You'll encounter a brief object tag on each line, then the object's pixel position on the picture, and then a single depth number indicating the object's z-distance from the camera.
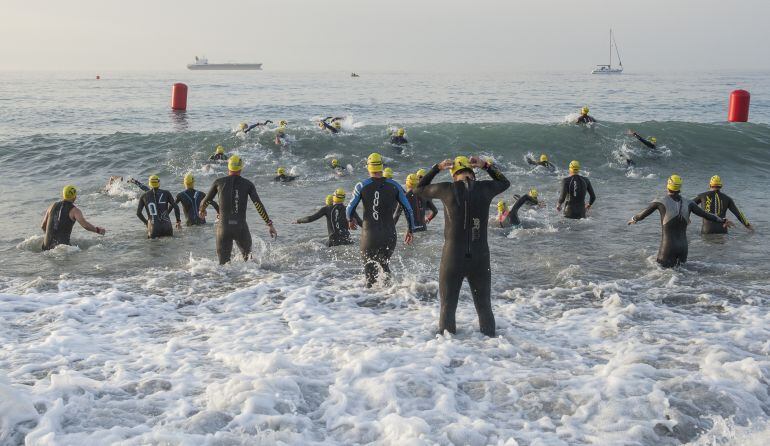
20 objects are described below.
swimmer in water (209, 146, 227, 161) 22.48
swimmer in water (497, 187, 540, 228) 13.50
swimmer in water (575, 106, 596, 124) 25.89
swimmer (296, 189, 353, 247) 11.95
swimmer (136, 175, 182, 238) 12.74
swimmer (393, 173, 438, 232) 13.01
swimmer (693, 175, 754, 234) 12.06
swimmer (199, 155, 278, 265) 10.10
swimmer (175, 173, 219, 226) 13.66
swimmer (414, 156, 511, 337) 6.61
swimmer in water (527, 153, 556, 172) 21.06
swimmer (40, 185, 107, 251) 11.39
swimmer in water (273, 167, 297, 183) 19.86
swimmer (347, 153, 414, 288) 8.70
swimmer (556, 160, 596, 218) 14.15
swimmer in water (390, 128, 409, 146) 24.95
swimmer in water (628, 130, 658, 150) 24.12
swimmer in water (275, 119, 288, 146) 24.98
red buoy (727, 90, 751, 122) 30.98
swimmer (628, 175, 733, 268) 10.06
